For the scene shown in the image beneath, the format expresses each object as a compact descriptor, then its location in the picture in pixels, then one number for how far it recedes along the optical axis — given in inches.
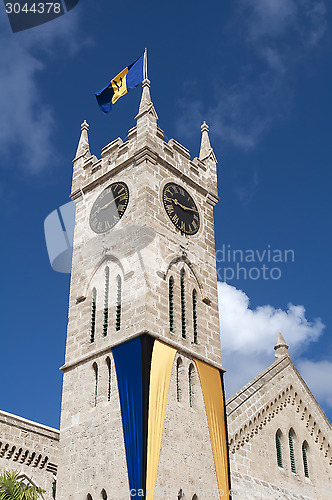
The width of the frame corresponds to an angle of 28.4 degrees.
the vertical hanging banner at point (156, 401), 976.3
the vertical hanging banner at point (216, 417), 1098.1
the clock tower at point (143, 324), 1020.5
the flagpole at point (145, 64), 1429.9
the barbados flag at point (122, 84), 1435.8
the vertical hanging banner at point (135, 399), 971.3
